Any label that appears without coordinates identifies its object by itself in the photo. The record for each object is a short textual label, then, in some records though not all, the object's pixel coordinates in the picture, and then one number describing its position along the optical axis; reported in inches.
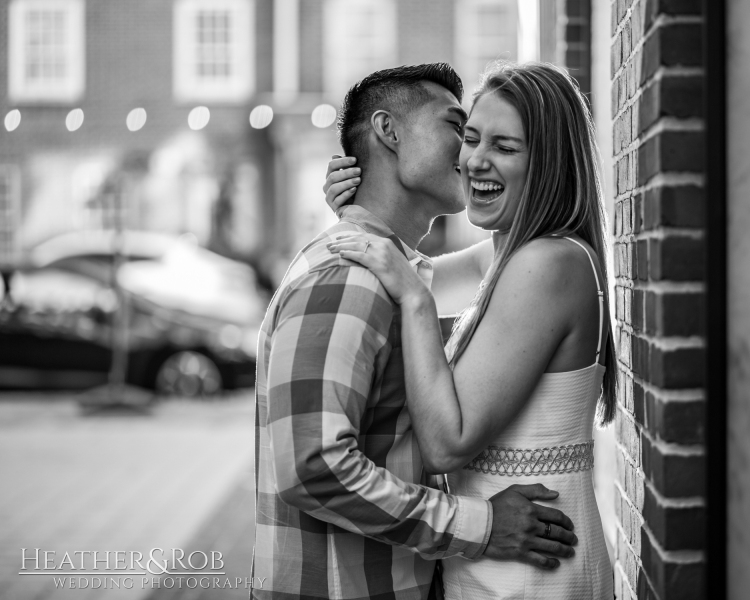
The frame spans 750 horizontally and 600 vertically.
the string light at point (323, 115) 756.6
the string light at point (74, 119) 781.9
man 74.8
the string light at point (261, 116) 774.5
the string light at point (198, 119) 779.4
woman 76.2
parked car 458.0
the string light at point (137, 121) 780.0
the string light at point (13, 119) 788.0
